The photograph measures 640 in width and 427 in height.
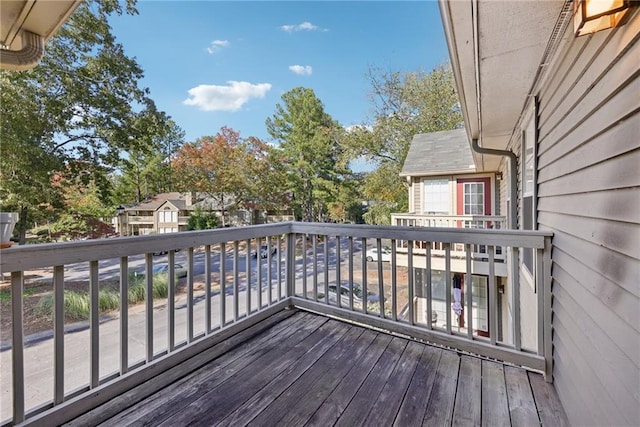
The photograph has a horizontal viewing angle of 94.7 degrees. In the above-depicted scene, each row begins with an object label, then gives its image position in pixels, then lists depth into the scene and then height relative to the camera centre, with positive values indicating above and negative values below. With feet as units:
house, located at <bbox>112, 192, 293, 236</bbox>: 63.62 +0.61
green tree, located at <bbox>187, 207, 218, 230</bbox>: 61.93 -1.31
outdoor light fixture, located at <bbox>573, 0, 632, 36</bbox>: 3.19 +2.26
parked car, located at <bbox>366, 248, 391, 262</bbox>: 41.32 -6.52
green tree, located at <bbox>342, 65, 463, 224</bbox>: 46.78 +14.98
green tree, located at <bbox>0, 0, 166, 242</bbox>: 24.52 +9.47
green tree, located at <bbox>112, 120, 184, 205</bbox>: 61.98 +8.28
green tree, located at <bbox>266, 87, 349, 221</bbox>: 65.36 +15.39
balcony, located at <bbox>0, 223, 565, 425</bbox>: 5.01 -3.40
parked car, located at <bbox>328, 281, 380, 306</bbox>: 30.52 -9.15
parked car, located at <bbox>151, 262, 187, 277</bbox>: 32.09 -6.05
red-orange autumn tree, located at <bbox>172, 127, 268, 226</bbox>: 61.00 +10.08
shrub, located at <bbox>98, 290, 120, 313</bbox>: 18.76 -5.58
